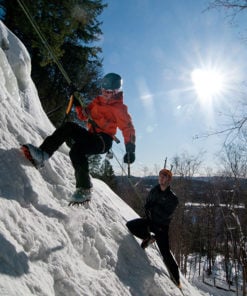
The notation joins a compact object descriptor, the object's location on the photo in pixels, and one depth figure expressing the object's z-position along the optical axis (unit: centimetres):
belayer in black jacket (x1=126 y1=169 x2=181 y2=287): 434
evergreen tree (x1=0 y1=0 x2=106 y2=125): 1093
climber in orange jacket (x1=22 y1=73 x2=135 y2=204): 365
